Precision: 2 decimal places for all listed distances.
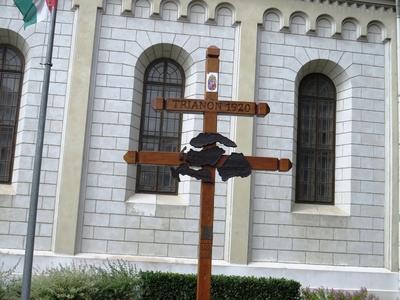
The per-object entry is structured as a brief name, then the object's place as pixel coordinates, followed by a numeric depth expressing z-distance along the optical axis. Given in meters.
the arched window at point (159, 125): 14.96
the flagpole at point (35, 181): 9.37
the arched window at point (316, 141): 15.60
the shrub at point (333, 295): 12.47
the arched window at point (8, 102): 14.67
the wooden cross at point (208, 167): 8.76
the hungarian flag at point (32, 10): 10.36
